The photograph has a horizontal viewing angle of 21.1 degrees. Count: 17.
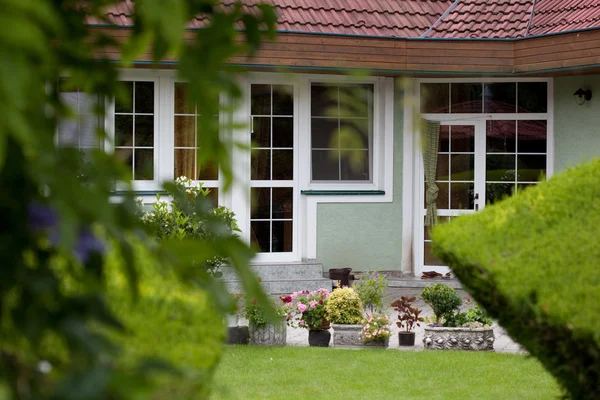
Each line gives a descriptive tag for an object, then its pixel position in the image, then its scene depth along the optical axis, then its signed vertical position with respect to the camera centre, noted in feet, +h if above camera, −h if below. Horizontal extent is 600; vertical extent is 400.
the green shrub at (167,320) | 10.26 -0.88
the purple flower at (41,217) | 6.34 -0.11
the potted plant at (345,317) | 51.52 -4.09
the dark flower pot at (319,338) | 51.61 -4.74
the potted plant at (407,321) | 51.66 -4.26
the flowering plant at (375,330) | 50.25 -4.35
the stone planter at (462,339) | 50.52 -4.66
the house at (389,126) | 71.38 +3.03
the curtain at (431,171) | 77.42 +0.96
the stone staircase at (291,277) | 71.60 -3.93
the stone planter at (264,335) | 51.02 -4.61
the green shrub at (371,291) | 55.02 -3.47
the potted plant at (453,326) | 50.52 -4.31
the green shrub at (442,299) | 51.70 -3.50
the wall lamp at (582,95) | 72.02 +4.32
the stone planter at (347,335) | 51.39 -4.64
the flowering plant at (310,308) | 51.43 -3.77
